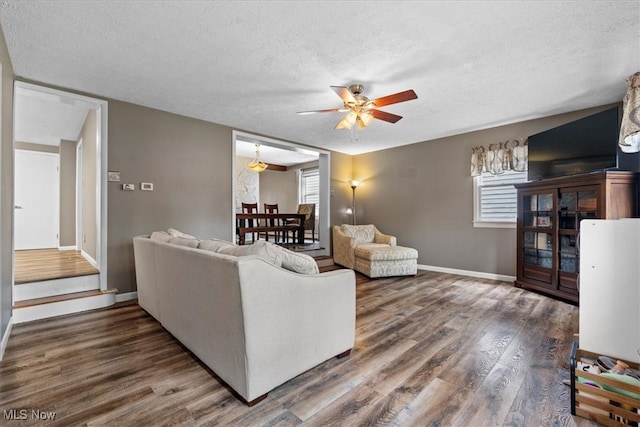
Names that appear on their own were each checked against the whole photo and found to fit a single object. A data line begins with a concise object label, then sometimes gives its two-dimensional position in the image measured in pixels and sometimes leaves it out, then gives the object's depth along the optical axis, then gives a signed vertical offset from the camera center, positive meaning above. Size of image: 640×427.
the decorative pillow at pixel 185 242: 2.14 -0.26
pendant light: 6.75 +1.10
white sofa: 1.45 -0.62
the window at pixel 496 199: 4.26 +0.20
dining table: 5.24 -0.34
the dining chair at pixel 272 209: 6.73 +0.03
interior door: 5.49 +0.17
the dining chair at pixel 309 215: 6.76 -0.11
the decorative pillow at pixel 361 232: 5.33 -0.42
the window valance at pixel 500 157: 4.03 +0.83
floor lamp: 6.37 +0.18
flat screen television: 3.00 +0.78
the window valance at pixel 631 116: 2.57 +0.91
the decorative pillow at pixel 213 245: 1.89 -0.25
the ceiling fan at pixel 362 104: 2.60 +1.08
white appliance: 1.53 -0.44
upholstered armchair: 4.44 -0.70
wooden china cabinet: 2.99 -0.05
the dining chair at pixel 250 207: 6.46 +0.08
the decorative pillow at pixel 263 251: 1.67 -0.25
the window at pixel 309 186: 8.03 +0.73
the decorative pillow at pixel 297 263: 1.76 -0.34
